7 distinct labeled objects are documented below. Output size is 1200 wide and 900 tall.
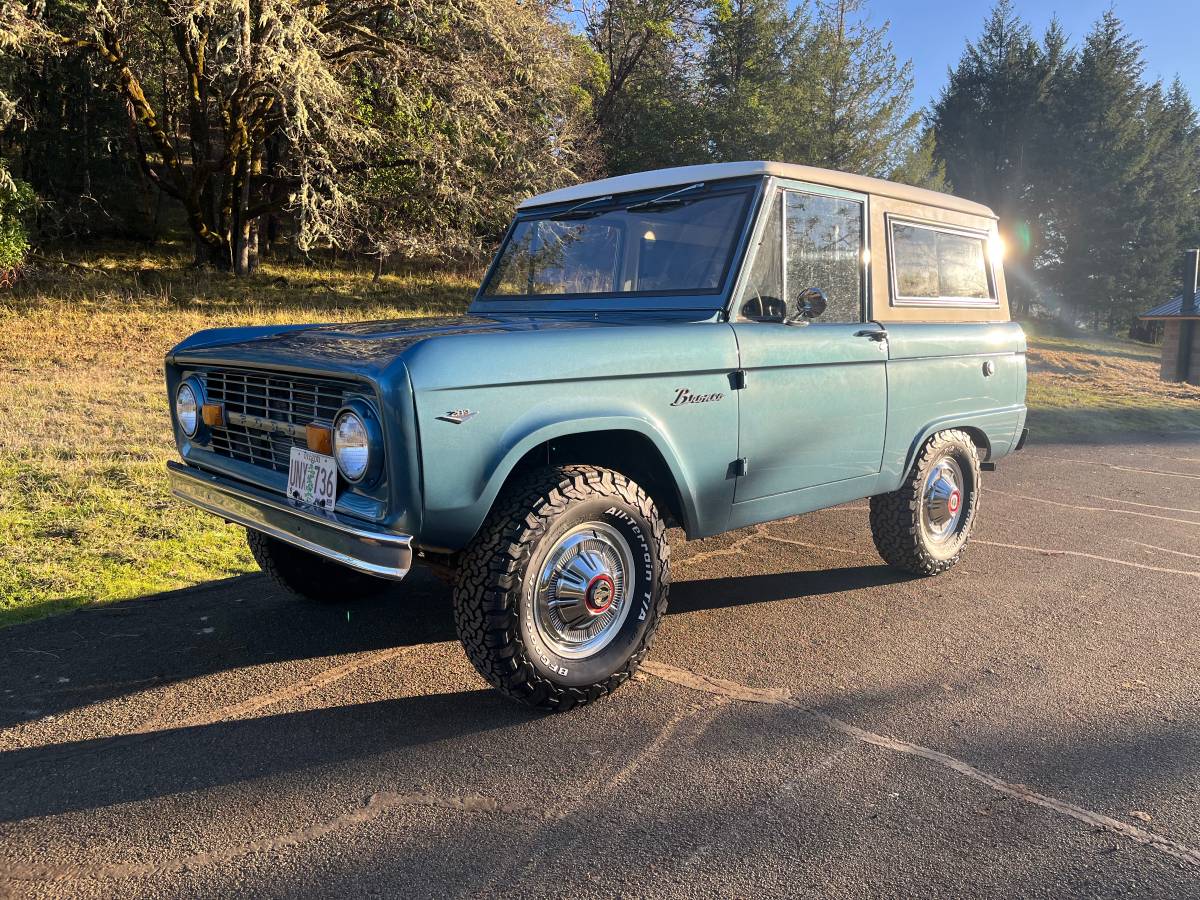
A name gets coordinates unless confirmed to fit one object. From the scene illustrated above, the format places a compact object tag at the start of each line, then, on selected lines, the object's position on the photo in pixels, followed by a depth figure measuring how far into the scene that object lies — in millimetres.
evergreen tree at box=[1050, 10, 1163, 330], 42844
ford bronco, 2781
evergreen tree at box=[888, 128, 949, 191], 30719
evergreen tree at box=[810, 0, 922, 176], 28281
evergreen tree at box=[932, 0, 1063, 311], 43688
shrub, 14547
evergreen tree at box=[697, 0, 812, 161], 27172
